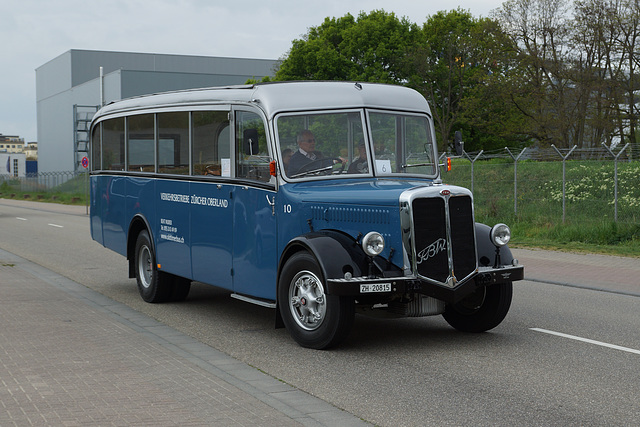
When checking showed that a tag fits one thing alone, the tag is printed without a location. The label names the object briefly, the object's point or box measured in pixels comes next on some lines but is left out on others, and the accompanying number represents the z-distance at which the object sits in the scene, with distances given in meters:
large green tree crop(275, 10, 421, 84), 51.47
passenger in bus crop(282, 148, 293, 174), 8.08
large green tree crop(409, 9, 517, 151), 45.91
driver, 8.12
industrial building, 73.62
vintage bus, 7.23
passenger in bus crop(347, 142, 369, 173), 8.21
